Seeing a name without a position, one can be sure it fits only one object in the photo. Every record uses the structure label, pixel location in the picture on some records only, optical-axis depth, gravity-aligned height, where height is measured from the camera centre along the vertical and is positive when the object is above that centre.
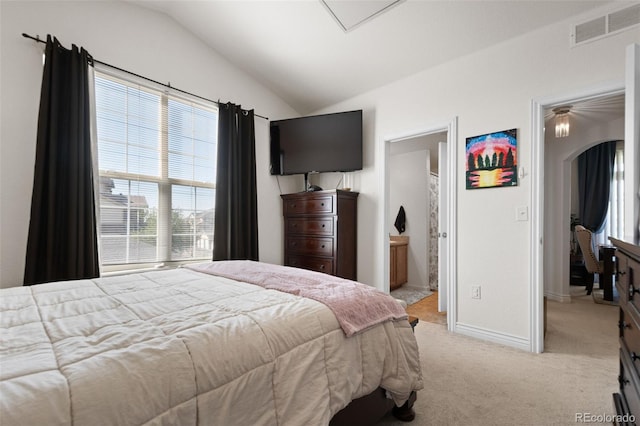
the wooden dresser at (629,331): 1.08 -0.49
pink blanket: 1.22 -0.38
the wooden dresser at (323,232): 3.33 -0.24
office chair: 4.20 -0.61
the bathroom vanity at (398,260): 4.50 -0.76
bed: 0.67 -0.39
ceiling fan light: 3.33 +1.00
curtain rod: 2.25 +1.24
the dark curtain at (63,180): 2.18 +0.23
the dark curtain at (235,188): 3.24 +0.25
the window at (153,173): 2.66 +0.37
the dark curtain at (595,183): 5.45 +0.50
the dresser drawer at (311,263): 3.36 -0.61
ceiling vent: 2.05 +1.30
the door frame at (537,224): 2.39 -0.11
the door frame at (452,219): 2.85 -0.08
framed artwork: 2.53 +0.44
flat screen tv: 3.48 +0.80
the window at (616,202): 5.36 +0.14
